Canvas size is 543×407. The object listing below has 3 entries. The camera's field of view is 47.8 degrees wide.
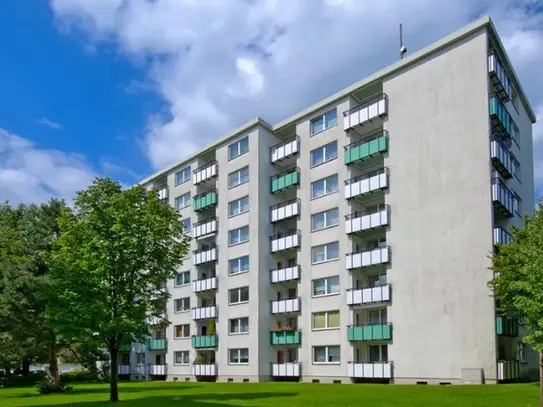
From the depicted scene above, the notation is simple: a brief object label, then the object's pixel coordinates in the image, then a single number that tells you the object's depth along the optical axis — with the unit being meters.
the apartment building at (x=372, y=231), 40.91
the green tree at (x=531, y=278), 20.52
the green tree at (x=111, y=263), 33.66
